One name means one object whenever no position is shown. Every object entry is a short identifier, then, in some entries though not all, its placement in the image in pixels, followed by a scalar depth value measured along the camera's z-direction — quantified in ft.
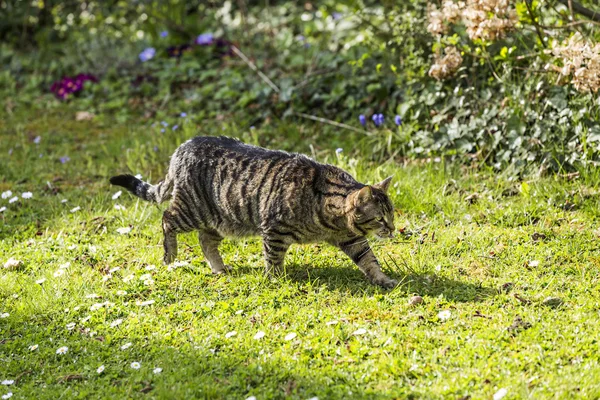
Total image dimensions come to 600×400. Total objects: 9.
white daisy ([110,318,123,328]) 28.09
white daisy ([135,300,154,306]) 29.35
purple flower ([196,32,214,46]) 58.49
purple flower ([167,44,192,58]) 60.81
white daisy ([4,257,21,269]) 33.60
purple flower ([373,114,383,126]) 42.24
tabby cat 29.43
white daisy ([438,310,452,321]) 26.53
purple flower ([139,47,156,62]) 58.90
